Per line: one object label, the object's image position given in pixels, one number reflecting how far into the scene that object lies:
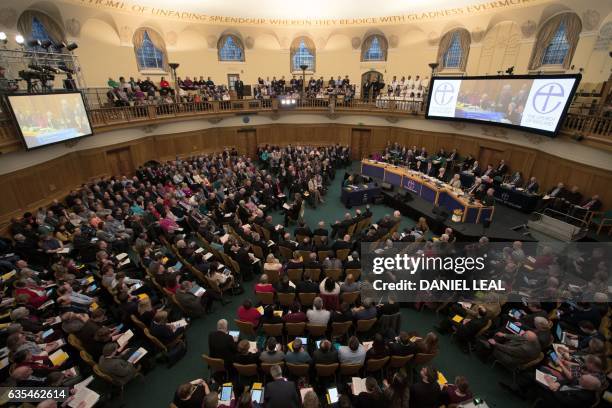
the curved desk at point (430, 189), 10.50
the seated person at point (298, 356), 4.75
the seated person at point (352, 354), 4.71
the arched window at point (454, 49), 17.38
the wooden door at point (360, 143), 19.79
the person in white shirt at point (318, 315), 5.51
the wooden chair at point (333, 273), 7.19
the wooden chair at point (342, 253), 8.17
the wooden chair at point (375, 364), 4.82
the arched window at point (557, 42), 13.57
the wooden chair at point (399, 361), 4.94
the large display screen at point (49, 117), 9.14
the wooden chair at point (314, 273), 7.16
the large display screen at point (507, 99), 10.82
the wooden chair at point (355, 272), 7.29
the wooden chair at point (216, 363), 4.79
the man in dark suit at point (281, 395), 3.92
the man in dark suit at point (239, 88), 18.20
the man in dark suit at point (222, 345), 4.87
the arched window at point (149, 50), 16.75
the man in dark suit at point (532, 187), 11.86
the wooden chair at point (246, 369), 4.67
